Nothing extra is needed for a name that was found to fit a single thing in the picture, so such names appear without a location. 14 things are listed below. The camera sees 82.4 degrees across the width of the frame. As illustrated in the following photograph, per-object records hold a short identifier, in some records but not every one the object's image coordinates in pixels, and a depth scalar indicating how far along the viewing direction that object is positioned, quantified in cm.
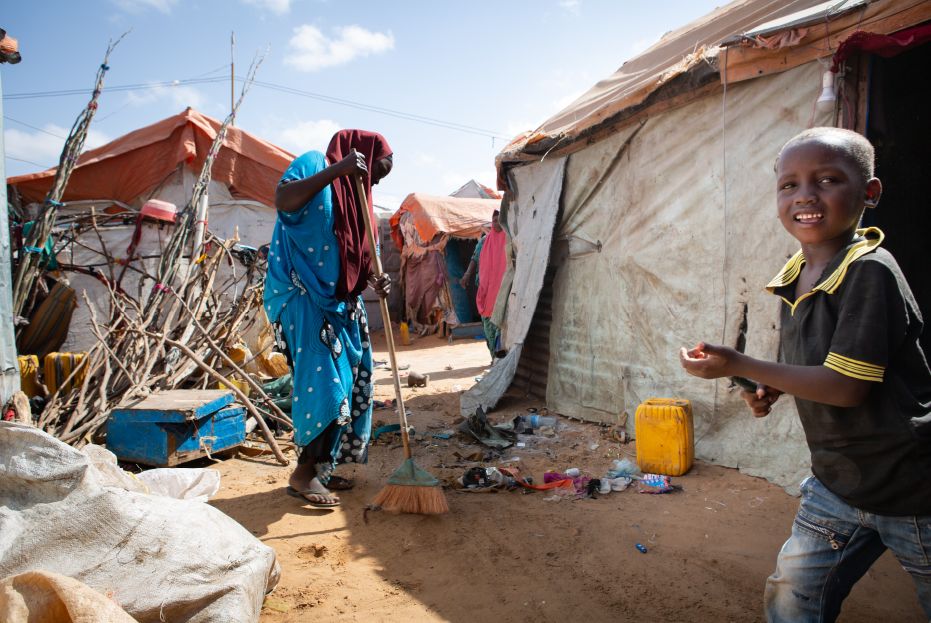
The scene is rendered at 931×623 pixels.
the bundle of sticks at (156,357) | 373
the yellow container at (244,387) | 507
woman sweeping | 288
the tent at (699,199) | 305
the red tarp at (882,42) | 248
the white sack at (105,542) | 157
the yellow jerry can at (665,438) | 348
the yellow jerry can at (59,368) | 436
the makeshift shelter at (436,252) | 1225
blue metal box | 357
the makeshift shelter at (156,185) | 816
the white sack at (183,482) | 278
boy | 115
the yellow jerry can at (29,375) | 429
